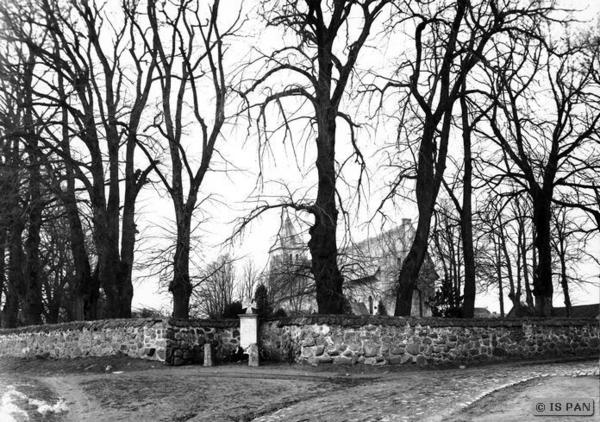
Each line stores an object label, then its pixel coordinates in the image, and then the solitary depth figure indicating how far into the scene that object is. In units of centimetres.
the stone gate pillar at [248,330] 1830
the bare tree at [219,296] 4298
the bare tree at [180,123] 2078
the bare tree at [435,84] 1848
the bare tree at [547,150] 2023
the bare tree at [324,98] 1745
